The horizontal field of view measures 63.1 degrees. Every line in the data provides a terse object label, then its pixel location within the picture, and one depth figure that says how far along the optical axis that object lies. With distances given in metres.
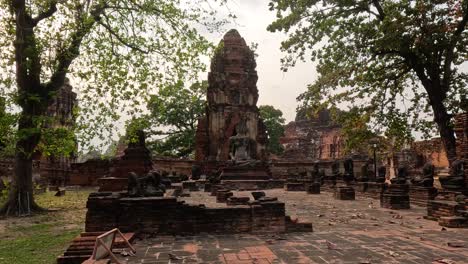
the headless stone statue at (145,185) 8.35
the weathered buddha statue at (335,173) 22.11
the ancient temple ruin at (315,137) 47.38
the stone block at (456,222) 8.41
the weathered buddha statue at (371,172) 20.39
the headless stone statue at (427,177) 14.15
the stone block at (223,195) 13.75
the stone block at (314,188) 18.88
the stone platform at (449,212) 8.45
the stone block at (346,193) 15.43
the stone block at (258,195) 8.43
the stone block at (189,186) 20.69
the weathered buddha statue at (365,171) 22.32
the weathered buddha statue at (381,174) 18.32
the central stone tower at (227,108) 32.53
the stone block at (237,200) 11.86
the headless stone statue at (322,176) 22.93
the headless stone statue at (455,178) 12.48
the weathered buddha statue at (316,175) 22.81
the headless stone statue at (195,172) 25.70
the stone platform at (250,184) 21.31
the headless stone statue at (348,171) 20.36
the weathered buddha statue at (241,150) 23.64
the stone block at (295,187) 20.75
